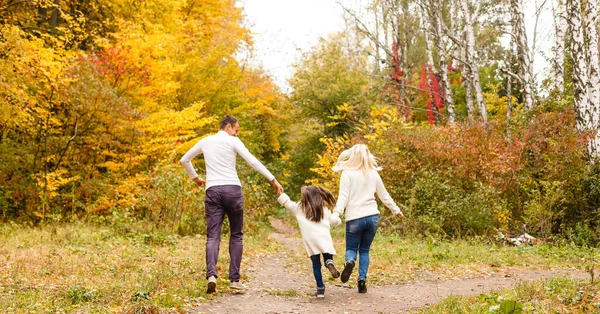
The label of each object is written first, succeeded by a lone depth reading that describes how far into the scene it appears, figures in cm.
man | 627
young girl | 636
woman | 657
